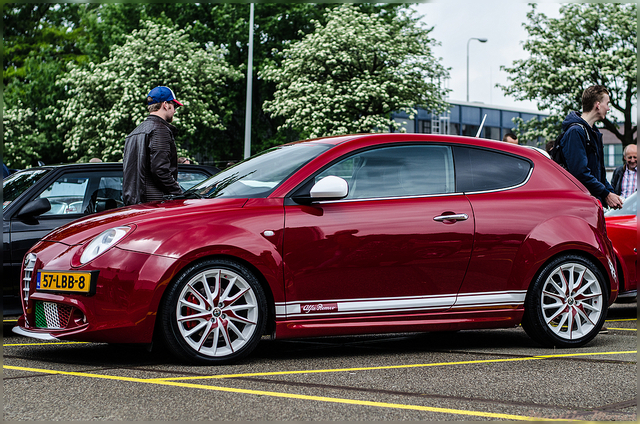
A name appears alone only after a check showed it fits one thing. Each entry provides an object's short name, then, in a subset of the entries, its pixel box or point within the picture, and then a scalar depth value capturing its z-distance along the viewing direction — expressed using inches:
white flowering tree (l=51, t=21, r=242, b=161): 1362.0
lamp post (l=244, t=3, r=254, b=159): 1184.2
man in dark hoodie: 290.0
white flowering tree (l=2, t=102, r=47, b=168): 1523.1
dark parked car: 271.7
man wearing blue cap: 273.9
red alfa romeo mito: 206.7
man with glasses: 391.4
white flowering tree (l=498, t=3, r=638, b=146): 1368.1
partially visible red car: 304.3
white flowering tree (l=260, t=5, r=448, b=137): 1339.8
